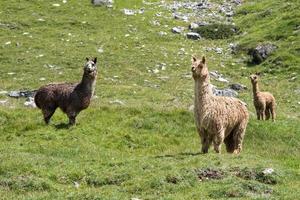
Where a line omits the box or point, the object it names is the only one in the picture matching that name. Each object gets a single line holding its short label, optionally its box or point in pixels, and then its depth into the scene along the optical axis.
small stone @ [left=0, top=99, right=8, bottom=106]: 27.81
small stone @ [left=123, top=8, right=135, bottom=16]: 52.71
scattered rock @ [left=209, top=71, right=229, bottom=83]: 37.25
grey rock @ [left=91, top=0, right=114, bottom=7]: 54.08
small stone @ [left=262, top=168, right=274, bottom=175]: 16.03
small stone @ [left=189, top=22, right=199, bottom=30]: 49.91
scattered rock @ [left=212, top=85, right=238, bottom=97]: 31.70
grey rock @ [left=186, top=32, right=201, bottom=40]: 47.56
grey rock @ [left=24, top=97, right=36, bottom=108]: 27.03
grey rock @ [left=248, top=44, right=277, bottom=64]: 42.03
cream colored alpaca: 17.62
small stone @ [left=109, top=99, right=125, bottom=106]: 28.49
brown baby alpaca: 28.19
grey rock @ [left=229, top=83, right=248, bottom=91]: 35.30
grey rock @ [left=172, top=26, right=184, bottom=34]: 48.58
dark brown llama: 22.69
